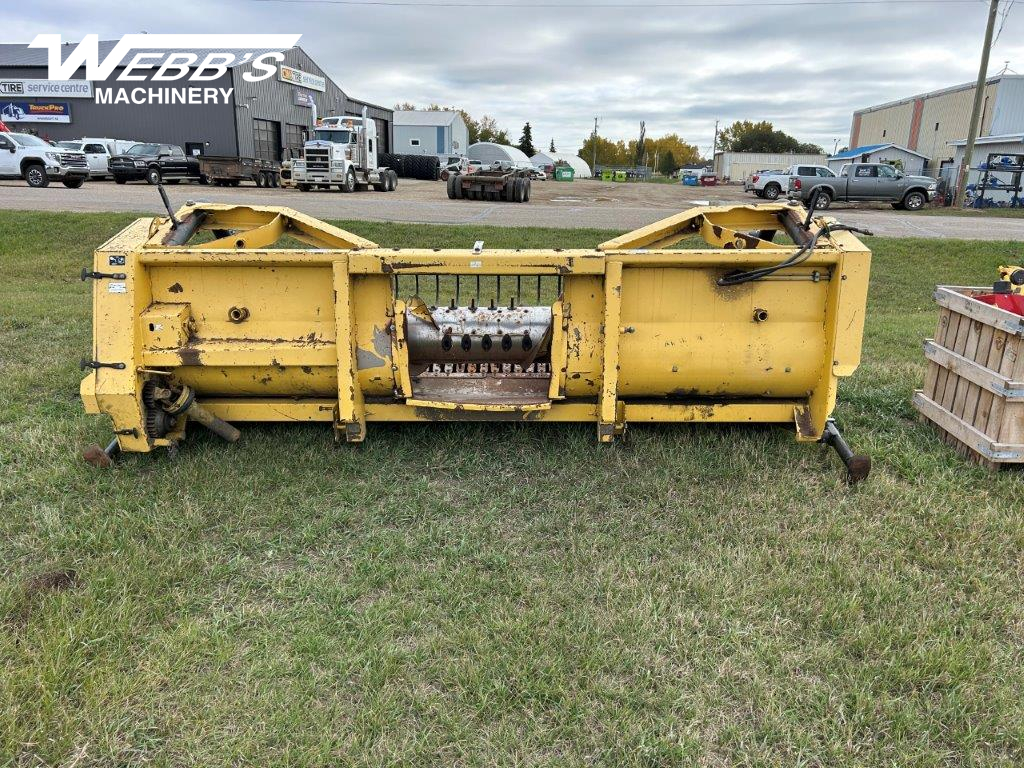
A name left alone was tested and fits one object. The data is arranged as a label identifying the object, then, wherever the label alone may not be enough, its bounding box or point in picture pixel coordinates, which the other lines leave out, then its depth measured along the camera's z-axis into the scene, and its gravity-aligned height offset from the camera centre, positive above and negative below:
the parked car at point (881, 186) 25.45 +0.25
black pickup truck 25.11 +0.44
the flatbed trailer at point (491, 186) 22.75 -0.02
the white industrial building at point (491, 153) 61.91 +2.59
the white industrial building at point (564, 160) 73.12 +2.53
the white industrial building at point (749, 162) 64.19 +2.45
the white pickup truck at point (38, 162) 21.80 +0.37
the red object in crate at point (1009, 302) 4.20 -0.58
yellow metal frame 3.68 -0.70
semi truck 24.06 +0.73
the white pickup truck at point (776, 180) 27.28 +0.45
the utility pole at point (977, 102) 25.77 +3.17
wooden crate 3.82 -0.96
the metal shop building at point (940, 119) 38.31 +4.46
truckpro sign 35.47 +2.90
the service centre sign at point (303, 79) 37.00 +5.12
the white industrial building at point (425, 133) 59.81 +3.95
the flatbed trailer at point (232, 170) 25.88 +0.34
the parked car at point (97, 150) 26.72 +0.92
